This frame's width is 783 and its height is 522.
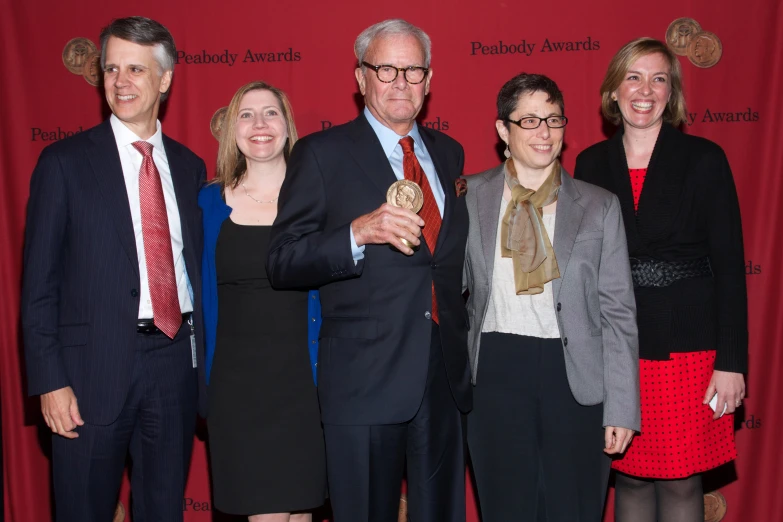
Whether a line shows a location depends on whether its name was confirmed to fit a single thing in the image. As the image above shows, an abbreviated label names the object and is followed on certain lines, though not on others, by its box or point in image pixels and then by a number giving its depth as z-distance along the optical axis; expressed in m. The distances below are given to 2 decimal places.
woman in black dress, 2.91
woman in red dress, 2.96
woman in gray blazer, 2.61
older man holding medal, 2.49
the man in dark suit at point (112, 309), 2.53
